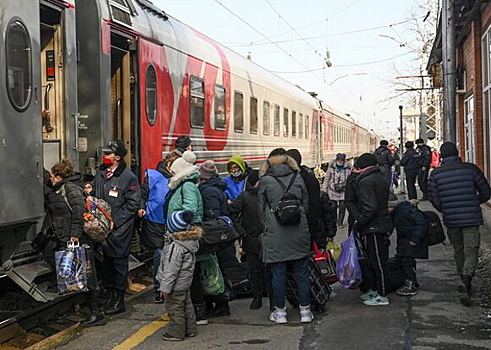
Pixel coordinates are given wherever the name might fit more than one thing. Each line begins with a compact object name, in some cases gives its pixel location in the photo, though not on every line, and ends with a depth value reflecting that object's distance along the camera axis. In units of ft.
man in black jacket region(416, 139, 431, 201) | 66.22
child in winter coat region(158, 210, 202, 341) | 21.95
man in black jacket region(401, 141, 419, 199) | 64.90
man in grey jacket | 23.38
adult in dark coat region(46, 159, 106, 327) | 23.40
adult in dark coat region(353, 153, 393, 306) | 25.84
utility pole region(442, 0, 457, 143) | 41.73
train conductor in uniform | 25.46
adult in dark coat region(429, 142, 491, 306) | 26.63
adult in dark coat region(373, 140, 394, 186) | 53.19
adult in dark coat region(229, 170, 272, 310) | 26.50
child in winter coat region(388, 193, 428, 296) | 27.61
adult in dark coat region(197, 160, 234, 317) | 23.68
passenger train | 22.06
